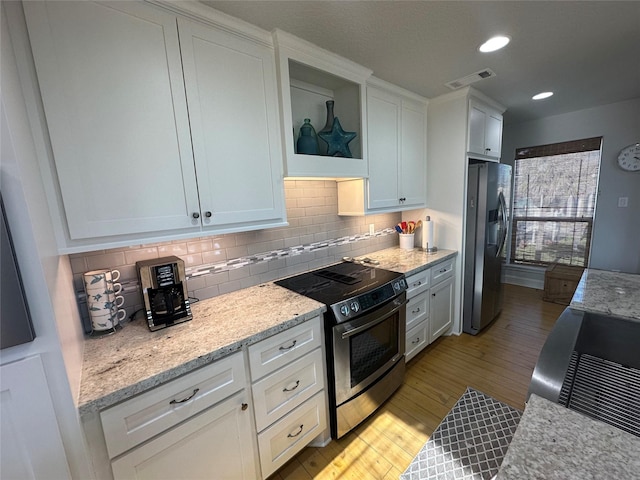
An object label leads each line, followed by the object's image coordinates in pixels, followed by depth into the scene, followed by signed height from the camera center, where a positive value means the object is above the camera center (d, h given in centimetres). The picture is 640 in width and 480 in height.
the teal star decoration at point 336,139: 188 +43
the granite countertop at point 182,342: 90 -58
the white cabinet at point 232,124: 125 +42
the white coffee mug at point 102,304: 120 -42
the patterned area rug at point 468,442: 144 -152
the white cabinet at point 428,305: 218 -101
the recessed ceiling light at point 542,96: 254 +90
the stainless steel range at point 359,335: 152 -87
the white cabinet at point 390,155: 212 +36
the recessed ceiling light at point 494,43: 156 +90
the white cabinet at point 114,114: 95 +39
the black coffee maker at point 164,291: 125 -40
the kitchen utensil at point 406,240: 277 -48
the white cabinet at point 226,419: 93 -89
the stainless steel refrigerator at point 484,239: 251 -49
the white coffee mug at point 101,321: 121 -50
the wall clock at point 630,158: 295 +28
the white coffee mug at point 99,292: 119 -36
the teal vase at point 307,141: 176 +40
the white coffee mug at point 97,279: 118 -30
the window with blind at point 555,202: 334 -21
